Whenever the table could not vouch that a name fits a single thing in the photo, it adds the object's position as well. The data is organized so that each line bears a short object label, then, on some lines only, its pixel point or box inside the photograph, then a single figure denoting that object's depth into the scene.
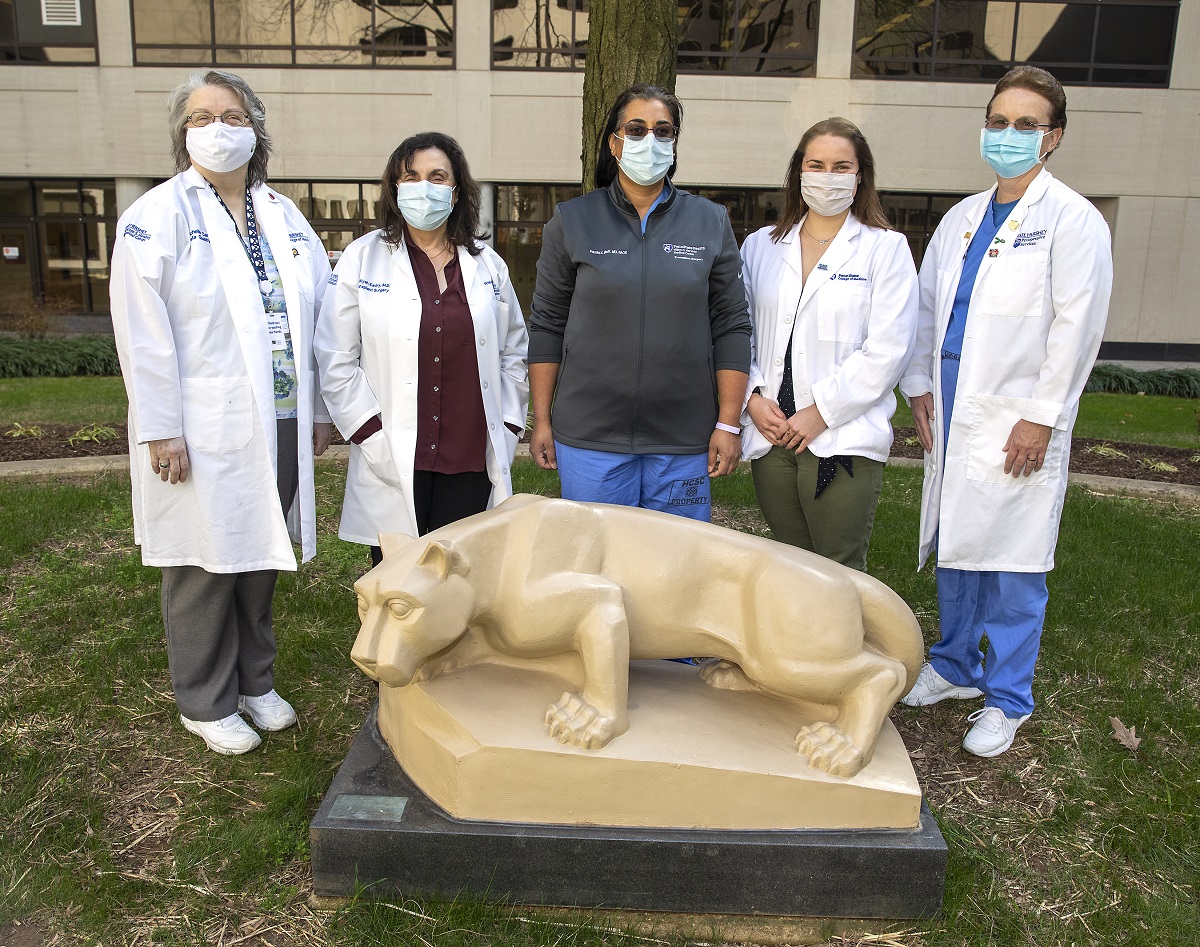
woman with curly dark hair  3.55
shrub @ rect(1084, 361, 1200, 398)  15.94
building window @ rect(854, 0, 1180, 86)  16.88
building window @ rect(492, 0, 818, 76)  16.77
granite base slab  2.75
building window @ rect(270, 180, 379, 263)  17.75
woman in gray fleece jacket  3.38
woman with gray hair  3.17
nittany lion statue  2.72
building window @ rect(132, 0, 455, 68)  16.88
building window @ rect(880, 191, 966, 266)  17.91
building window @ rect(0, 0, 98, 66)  17.09
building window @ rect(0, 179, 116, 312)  18.45
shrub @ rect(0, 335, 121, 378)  13.65
